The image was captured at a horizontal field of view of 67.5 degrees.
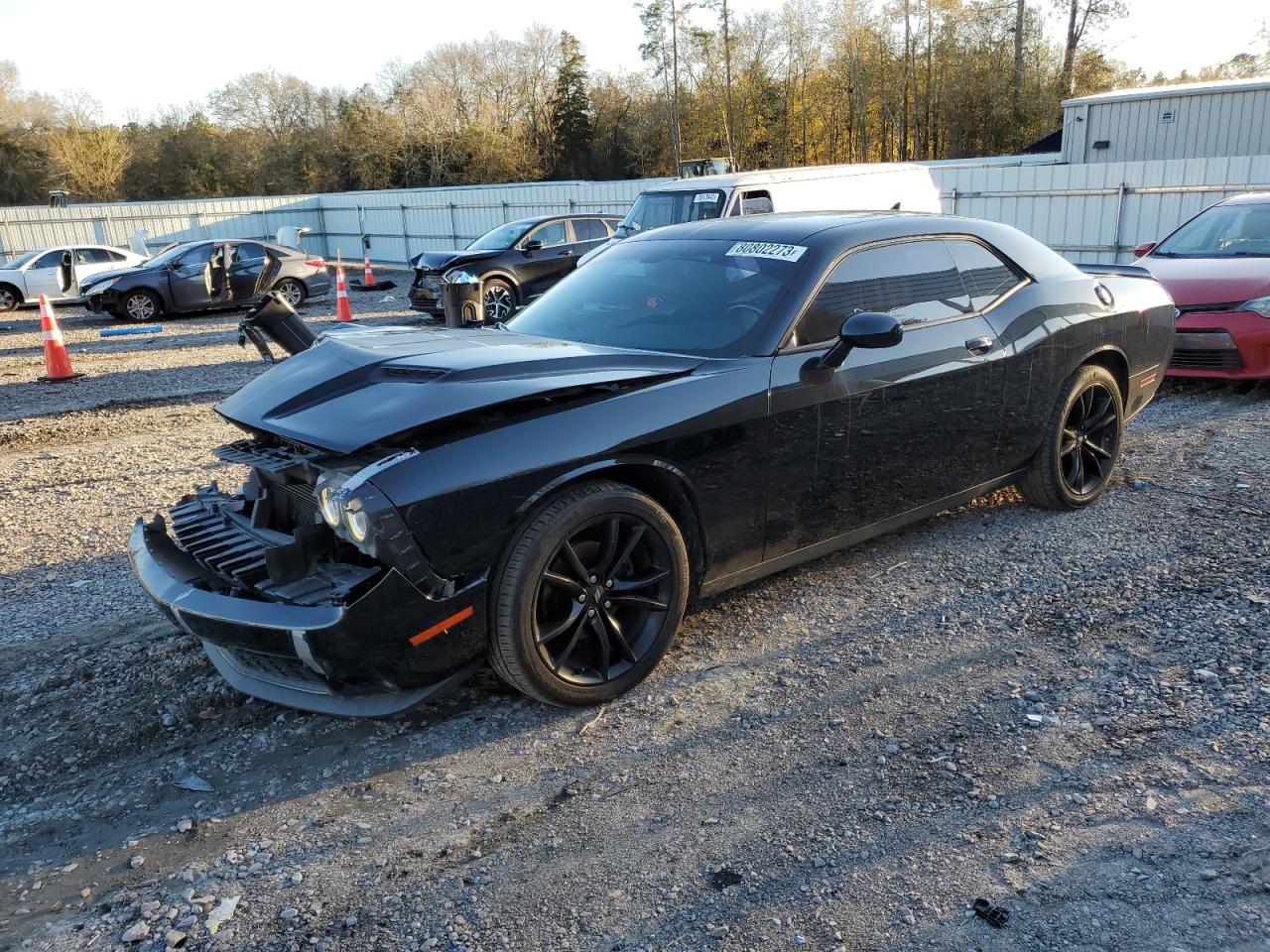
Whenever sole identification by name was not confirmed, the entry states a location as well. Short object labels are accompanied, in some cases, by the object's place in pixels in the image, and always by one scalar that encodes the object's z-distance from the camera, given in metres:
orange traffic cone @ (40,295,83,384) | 10.88
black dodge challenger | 2.98
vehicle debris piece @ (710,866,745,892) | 2.51
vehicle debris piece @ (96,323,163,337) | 14.47
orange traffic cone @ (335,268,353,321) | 14.87
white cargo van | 11.65
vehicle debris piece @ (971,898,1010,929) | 2.35
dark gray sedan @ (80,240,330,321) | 16.38
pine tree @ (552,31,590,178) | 55.94
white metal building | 20.78
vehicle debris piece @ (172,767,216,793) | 3.01
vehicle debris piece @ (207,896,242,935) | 2.40
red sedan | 7.62
